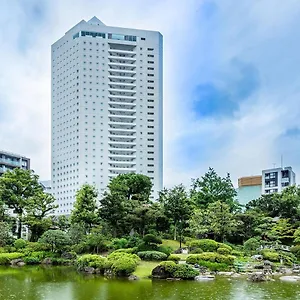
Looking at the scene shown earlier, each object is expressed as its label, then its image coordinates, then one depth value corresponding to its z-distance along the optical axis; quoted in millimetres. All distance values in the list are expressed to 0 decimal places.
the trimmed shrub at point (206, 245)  25197
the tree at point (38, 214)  33281
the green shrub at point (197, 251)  24595
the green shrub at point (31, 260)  27562
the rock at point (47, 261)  27594
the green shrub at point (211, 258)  21641
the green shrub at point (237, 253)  24766
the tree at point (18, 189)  33469
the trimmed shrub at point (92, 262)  21656
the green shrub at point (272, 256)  23266
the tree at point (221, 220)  28984
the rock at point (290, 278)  18283
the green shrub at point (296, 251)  25492
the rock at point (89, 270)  21766
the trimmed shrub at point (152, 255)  23000
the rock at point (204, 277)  18722
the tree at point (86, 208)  34625
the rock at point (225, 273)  20177
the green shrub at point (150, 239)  24984
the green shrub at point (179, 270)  18842
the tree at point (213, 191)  37000
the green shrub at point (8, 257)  26953
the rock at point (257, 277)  18094
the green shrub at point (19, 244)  29622
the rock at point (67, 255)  27842
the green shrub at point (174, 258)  22688
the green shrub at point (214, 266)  21094
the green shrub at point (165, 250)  24641
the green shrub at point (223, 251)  23453
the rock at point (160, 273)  19172
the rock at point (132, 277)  19031
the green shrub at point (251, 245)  26469
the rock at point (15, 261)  27125
